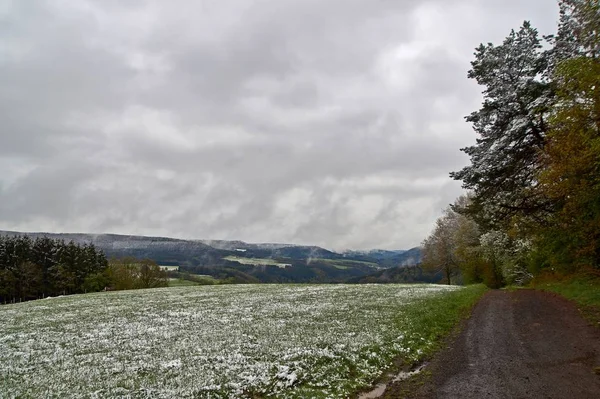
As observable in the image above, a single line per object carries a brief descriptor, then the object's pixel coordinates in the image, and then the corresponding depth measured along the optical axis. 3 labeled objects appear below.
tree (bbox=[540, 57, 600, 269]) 15.85
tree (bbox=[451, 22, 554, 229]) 26.20
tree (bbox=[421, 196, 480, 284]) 61.58
